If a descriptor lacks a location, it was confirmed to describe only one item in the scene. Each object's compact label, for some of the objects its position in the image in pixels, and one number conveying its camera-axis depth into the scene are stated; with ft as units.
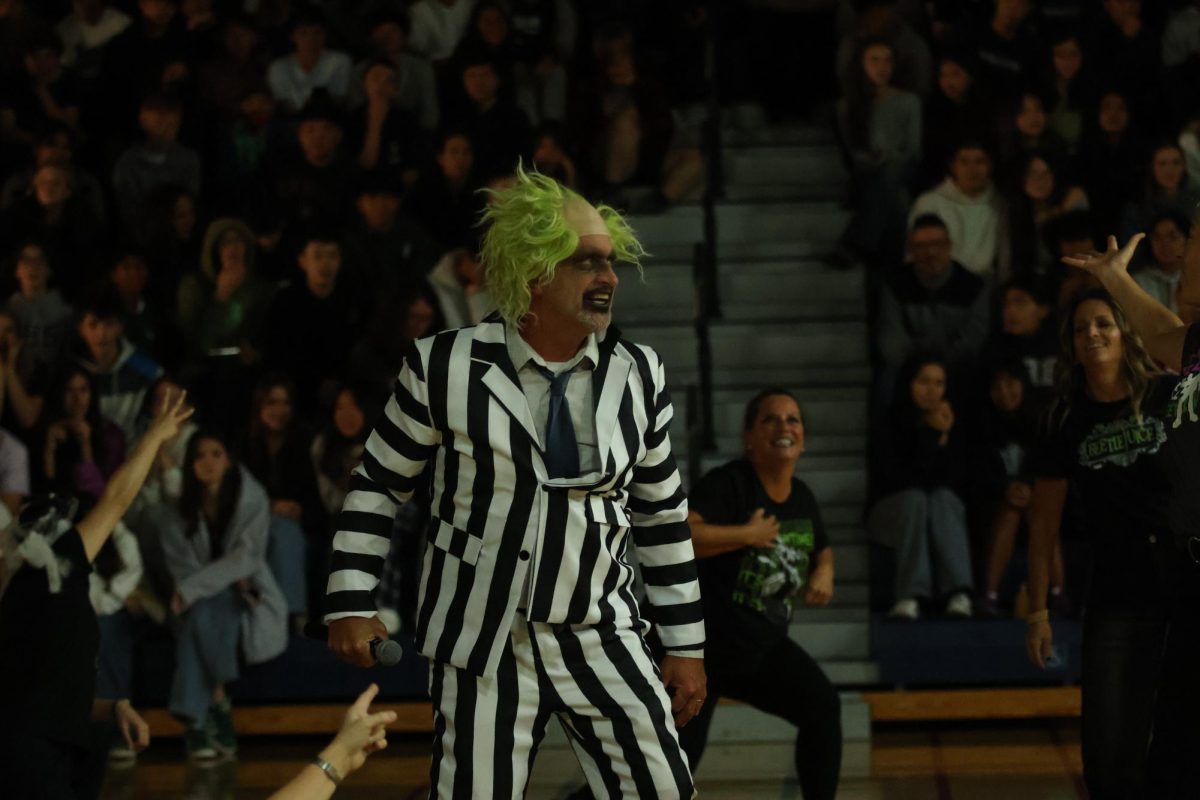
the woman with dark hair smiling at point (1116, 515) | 31.63
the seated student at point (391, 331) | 59.16
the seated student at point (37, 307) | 63.31
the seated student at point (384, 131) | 68.03
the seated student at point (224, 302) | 62.08
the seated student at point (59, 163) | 67.26
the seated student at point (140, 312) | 63.21
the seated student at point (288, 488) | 54.75
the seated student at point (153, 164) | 68.44
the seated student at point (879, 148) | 63.05
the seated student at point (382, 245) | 62.39
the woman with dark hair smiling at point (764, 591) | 37.06
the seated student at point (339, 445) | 56.08
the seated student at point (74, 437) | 57.06
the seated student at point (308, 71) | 71.26
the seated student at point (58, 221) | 65.77
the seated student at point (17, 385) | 59.82
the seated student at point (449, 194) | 64.85
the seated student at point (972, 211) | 61.77
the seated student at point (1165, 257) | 56.95
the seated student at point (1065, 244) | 58.29
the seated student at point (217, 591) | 52.47
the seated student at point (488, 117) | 65.92
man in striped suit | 25.81
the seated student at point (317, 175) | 65.16
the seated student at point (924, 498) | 53.21
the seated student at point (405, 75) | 70.18
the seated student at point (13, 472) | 56.13
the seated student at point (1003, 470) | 53.62
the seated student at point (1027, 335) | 56.54
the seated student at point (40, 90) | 73.25
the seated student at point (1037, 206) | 61.16
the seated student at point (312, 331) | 61.26
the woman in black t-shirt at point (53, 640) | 32.27
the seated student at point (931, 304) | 58.13
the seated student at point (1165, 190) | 60.39
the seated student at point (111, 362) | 60.64
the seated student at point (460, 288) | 60.49
